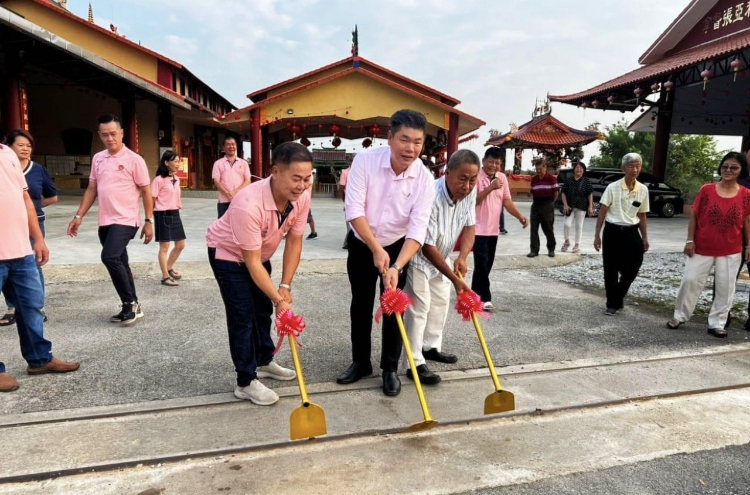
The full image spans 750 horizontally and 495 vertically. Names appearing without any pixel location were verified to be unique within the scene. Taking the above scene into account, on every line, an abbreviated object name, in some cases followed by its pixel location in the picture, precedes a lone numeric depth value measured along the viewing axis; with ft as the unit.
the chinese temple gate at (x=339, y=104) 51.49
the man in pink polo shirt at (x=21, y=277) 10.16
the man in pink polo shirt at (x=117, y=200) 14.05
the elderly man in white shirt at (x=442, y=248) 10.66
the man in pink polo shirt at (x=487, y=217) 16.78
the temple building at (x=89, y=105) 57.72
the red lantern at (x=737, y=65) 39.40
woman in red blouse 14.88
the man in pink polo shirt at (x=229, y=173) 21.43
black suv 57.36
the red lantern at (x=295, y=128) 55.62
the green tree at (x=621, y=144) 129.70
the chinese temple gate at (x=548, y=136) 75.92
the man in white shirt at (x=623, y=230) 17.04
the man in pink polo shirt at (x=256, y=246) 8.70
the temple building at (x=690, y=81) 45.21
